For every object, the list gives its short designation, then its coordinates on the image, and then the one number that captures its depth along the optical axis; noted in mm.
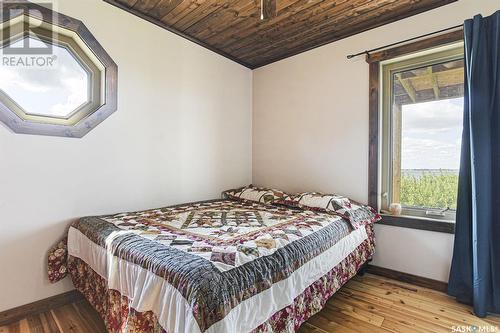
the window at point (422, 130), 2195
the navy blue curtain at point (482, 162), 1811
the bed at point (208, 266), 1062
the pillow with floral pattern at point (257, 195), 2715
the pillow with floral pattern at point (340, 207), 2182
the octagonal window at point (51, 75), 1776
